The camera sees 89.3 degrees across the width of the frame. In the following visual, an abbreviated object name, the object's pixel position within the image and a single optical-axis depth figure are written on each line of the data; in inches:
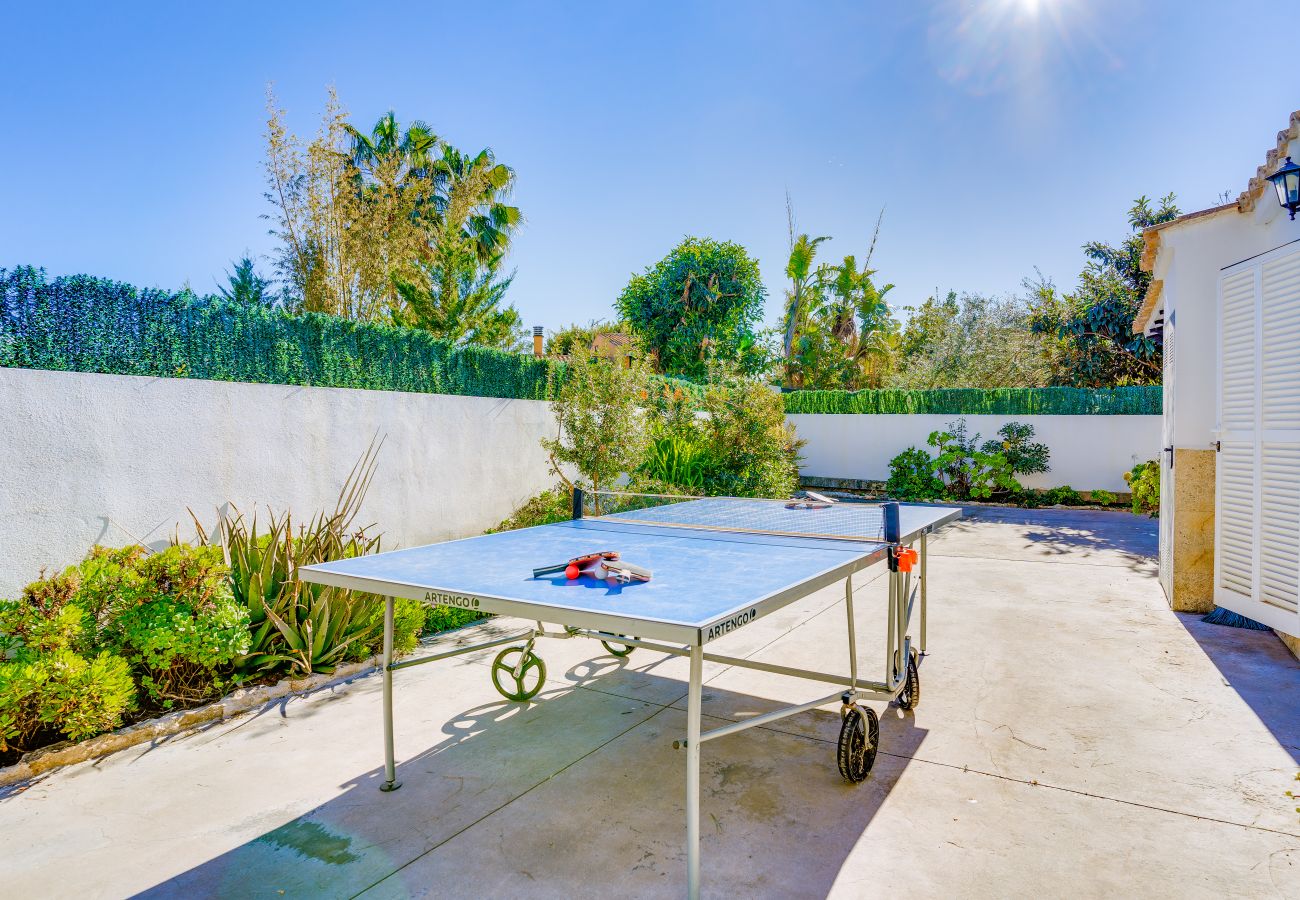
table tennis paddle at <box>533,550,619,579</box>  105.3
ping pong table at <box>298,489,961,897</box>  83.4
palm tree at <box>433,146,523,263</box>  650.8
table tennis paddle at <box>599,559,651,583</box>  102.6
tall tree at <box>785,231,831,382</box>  861.2
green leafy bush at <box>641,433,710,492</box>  407.2
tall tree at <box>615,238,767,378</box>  823.7
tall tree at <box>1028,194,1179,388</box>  582.9
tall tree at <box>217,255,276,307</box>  580.6
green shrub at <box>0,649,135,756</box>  124.2
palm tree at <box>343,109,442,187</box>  622.5
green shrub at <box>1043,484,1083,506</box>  537.6
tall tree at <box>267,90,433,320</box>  402.6
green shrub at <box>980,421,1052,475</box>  551.2
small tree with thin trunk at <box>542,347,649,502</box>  323.9
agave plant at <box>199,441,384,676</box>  169.8
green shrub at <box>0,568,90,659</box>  130.3
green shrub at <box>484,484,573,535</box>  326.3
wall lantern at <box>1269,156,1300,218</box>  176.1
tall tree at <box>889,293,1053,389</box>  805.9
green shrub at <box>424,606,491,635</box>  222.1
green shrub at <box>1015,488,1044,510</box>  536.1
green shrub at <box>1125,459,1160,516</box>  388.2
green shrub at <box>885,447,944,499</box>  572.0
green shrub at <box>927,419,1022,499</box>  547.5
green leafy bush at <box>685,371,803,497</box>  416.2
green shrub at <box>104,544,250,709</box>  146.6
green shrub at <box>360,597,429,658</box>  188.9
